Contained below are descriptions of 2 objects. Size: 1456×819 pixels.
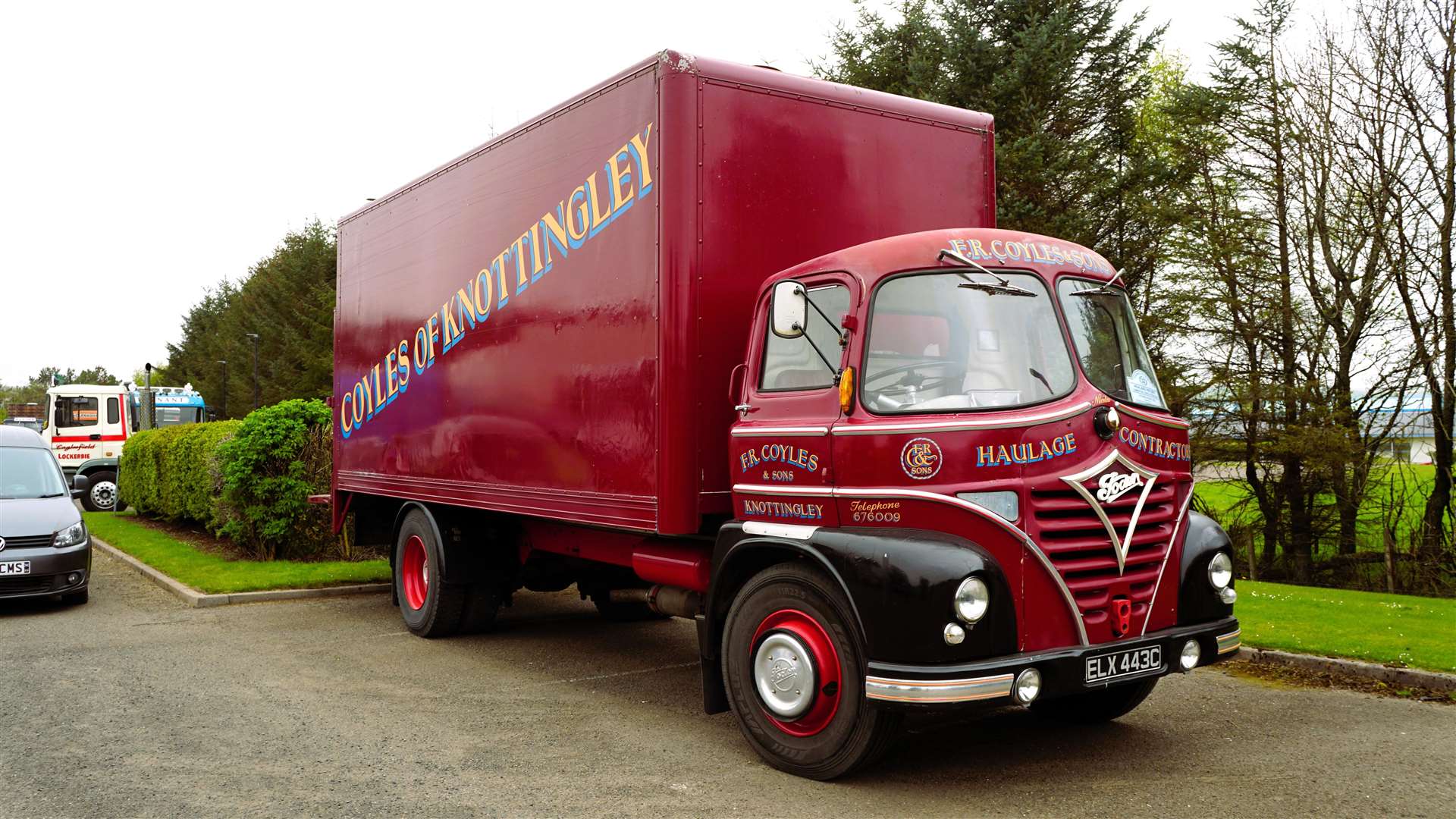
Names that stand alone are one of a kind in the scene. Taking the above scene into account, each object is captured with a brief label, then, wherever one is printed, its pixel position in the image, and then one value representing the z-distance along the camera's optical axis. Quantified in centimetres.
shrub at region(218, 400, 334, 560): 1339
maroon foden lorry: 471
